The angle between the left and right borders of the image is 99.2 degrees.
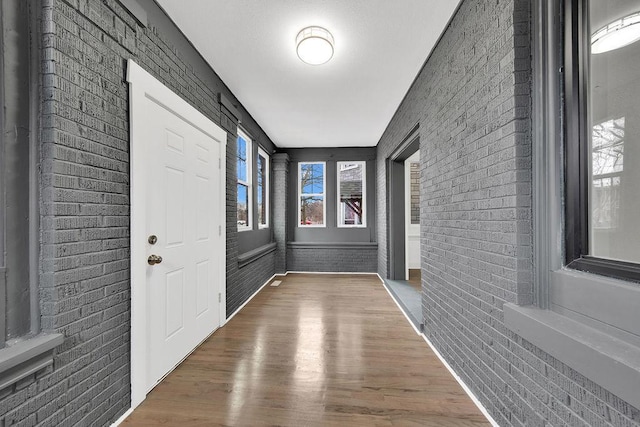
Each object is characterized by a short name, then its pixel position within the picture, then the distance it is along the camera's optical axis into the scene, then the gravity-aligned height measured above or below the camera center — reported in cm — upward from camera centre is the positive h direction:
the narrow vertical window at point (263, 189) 496 +52
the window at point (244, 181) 406 +54
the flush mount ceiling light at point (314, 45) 210 +136
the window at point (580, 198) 97 +7
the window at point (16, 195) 112 +10
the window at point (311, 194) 580 +47
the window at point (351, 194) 579 +46
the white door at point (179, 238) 187 -18
